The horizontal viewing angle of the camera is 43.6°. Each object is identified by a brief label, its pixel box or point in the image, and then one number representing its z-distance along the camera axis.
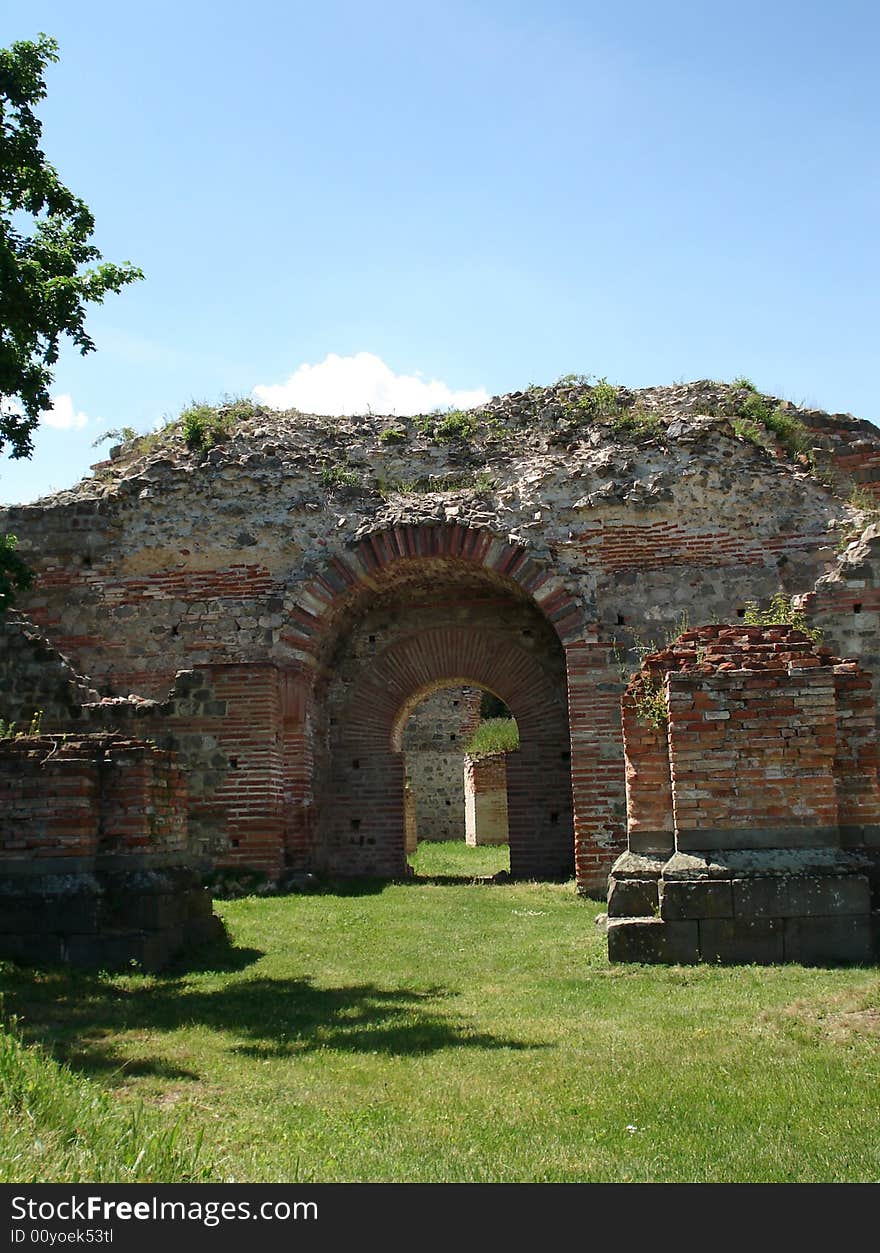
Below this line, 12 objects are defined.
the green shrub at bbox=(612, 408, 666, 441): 11.82
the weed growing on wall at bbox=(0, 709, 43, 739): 7.35
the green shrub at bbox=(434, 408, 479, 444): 12.53
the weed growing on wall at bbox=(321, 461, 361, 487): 12.19
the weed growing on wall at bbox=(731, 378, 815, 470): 11.61
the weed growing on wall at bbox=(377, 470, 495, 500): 12.10
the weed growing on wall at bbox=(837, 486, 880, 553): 10.91
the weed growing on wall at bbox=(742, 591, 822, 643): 7.28
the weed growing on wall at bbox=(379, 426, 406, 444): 12.58
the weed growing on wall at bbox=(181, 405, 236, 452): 12.68
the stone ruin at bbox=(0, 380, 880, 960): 11.09
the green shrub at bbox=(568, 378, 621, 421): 12.32
